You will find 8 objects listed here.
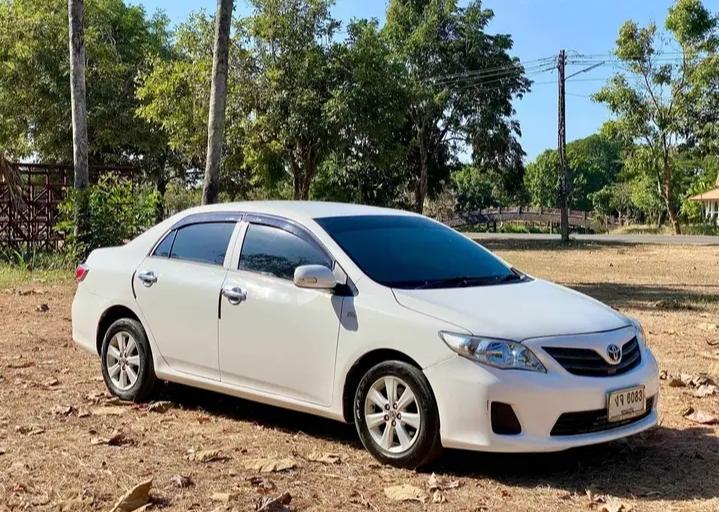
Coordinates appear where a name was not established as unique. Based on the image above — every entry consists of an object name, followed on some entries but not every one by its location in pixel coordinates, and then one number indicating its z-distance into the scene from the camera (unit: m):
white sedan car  4.67
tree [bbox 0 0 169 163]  28.56
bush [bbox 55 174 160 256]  16.77
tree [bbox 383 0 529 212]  36.44
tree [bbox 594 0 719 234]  34.81
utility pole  32.38
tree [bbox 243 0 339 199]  23.33
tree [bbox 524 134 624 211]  93.58
